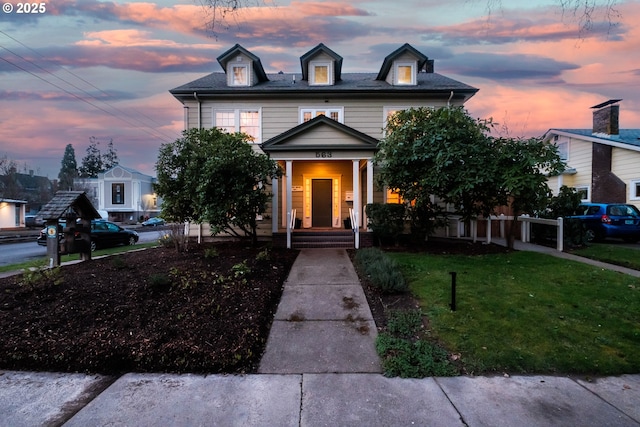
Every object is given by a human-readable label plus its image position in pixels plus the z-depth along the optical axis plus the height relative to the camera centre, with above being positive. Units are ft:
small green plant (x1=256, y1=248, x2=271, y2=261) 25.94 -4.20
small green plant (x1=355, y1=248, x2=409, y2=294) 19.33 -4.45
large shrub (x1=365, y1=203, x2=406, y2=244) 34.37 -1.40
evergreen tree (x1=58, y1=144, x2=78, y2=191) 240.90 +35.57
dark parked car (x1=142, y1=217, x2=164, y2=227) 129.52 -7.25
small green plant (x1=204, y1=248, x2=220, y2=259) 26.81 -4.09
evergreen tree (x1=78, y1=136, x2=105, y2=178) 239.30 +33.51
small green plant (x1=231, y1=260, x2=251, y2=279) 21.01 -4.41
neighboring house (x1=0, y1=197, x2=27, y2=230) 98.17 -2.57
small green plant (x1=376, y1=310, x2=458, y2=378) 12.10 -6.07
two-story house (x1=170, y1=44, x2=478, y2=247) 43.01 +14.31
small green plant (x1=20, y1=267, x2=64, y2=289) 18.39 -4.33
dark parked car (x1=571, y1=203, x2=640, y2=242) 41.65 -2.03
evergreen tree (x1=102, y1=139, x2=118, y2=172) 243.81 +37.39
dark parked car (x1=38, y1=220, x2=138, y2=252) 49.11 -4.94
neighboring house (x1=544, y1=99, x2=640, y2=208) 50.96 +8.46
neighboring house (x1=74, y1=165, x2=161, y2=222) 151.33 +5.73
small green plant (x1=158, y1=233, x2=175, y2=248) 34.30 -3.90
